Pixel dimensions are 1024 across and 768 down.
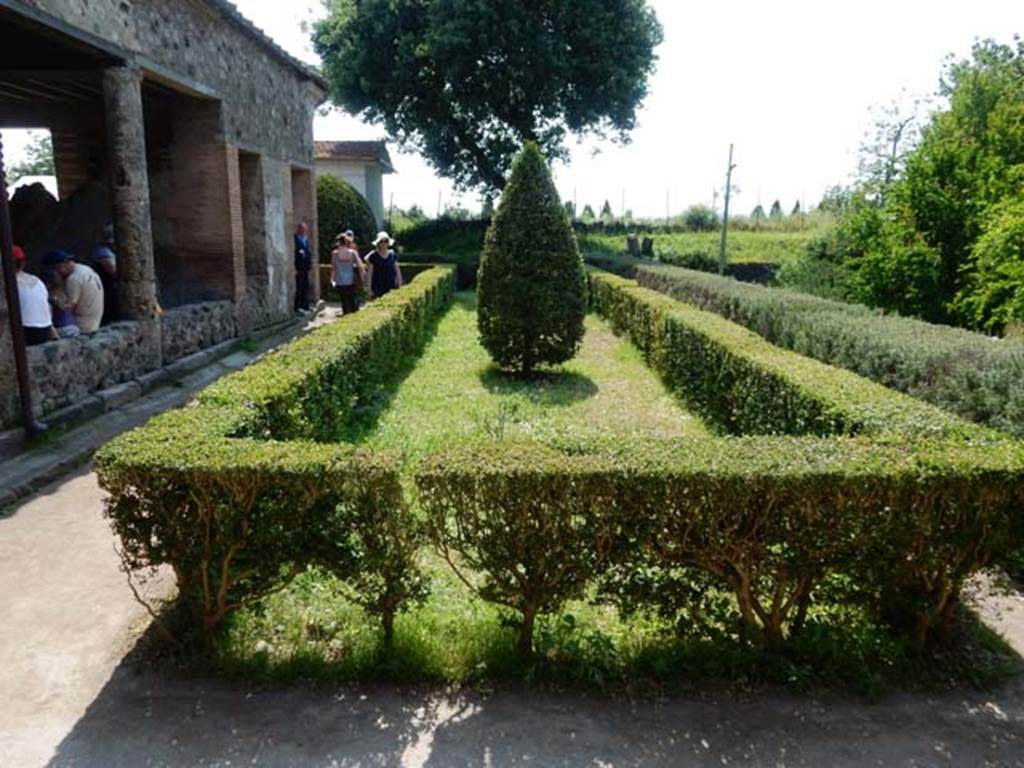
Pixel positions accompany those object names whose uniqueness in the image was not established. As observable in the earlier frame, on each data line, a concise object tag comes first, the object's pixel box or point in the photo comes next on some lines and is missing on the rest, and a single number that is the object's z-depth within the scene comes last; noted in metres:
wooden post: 6.09
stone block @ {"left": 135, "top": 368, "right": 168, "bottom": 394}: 8.34
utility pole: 25.23
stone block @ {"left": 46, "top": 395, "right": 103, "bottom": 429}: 6.64
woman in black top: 13.55
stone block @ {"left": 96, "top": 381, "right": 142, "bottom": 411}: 7.47
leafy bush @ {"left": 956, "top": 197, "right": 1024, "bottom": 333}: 8.39
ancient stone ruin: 7.48
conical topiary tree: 9.67
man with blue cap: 7.76
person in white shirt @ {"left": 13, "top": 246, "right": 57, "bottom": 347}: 6.70
